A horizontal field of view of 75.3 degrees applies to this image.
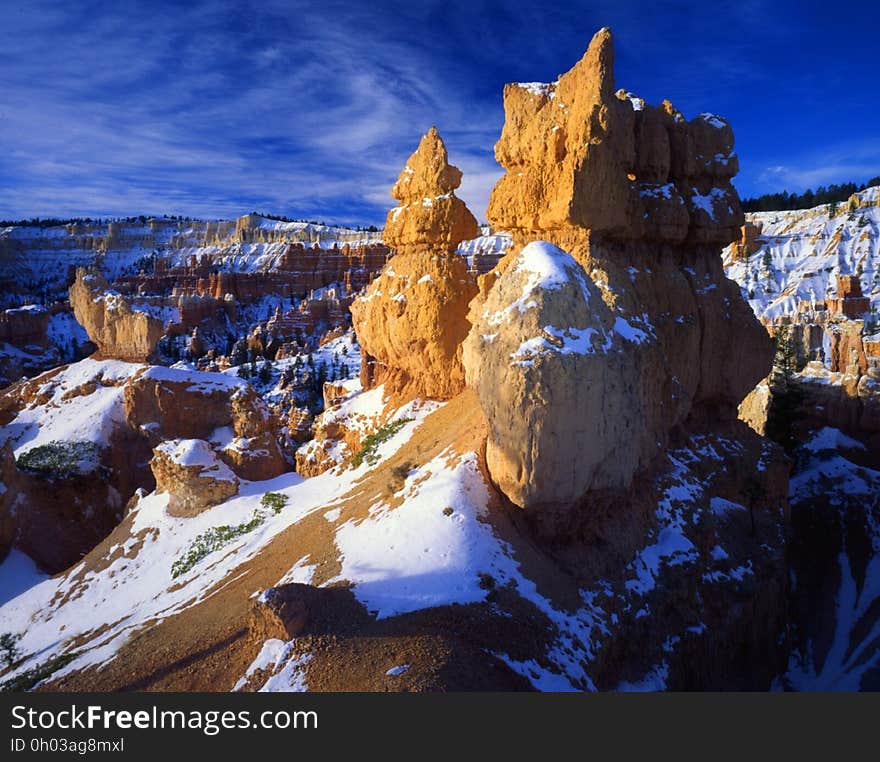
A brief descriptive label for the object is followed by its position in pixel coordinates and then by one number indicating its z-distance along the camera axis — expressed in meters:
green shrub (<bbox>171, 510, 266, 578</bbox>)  17.25
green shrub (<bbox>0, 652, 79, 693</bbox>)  11.46
